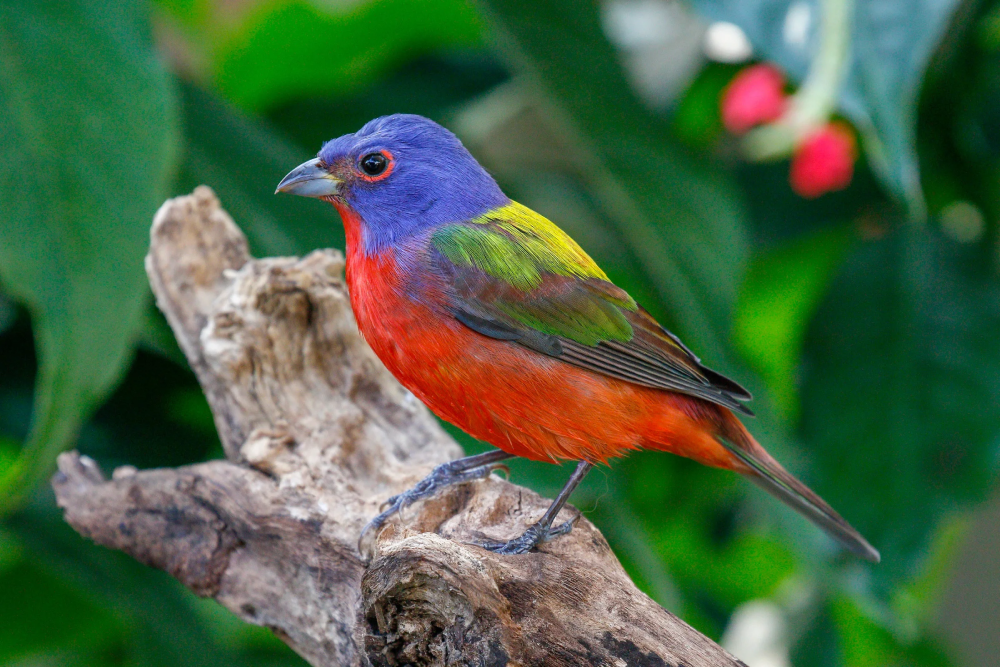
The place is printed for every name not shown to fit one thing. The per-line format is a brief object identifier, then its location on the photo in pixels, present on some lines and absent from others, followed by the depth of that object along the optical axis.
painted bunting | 3.88
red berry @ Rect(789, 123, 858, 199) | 6.66
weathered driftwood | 3.06
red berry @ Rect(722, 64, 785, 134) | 6.84
